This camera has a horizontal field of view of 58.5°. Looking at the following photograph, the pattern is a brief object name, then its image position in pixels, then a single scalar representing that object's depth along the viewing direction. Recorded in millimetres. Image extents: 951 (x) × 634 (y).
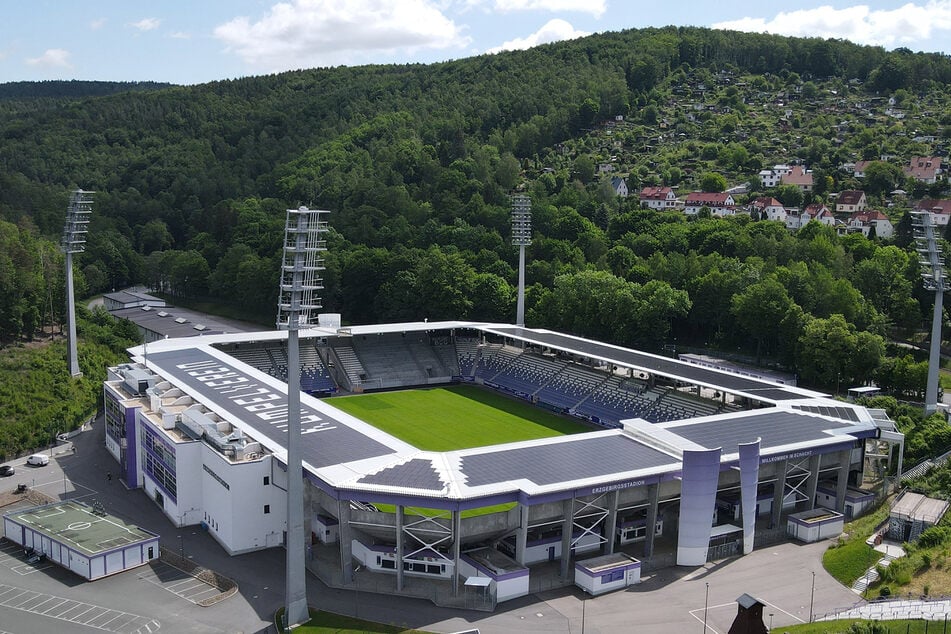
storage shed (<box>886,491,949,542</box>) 34906
